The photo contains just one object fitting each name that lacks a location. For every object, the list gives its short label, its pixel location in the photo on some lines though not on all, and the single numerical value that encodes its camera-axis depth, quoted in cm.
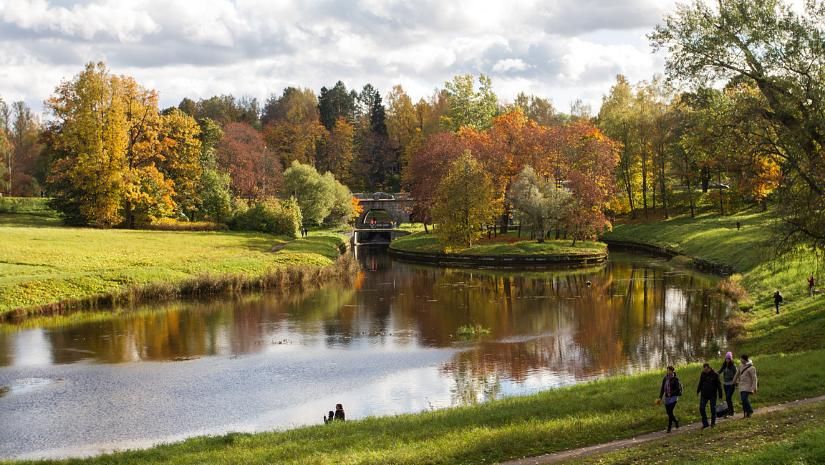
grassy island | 7931
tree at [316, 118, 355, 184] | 14512
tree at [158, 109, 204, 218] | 9400
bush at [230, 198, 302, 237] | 9369
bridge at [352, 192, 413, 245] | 12444
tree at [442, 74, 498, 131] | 11794
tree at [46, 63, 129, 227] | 8012
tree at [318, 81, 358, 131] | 15975
